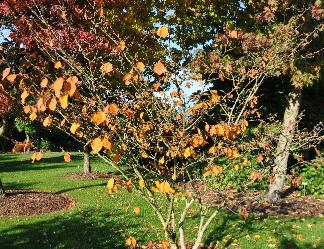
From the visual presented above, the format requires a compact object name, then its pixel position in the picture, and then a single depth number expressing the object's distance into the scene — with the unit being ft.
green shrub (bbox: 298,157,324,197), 39.22
